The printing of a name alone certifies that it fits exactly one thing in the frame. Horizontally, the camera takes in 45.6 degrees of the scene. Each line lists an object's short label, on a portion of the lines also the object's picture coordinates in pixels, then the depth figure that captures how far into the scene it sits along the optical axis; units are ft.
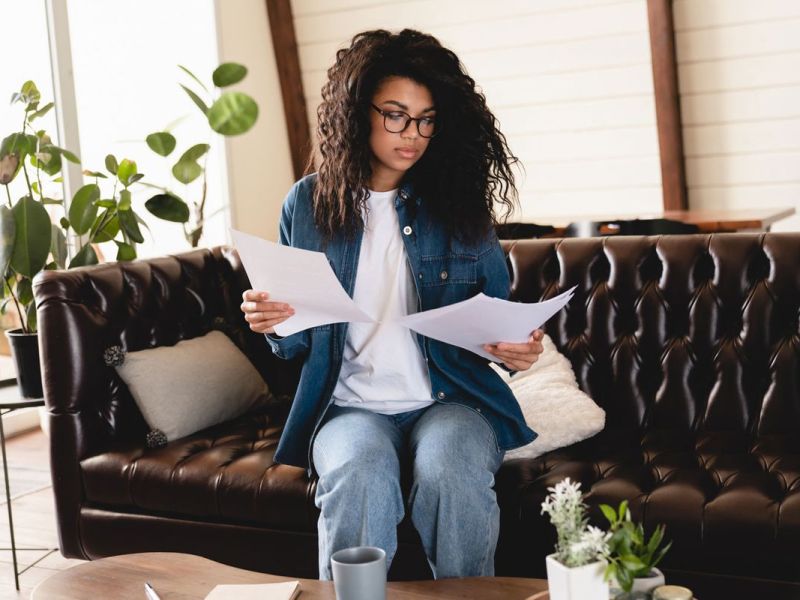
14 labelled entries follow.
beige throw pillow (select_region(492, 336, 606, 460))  7.58
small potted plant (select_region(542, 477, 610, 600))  3.91
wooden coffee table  4.95
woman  6.75
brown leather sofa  7.11
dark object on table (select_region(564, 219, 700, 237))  11.68
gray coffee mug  4.44
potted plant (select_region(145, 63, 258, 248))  12.08
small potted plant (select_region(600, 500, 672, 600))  3.89
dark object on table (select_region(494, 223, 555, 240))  11.91
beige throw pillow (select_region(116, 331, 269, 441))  8.43
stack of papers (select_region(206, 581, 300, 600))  4.96
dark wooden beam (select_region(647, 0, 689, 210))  15.37
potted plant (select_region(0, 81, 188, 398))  9.46
